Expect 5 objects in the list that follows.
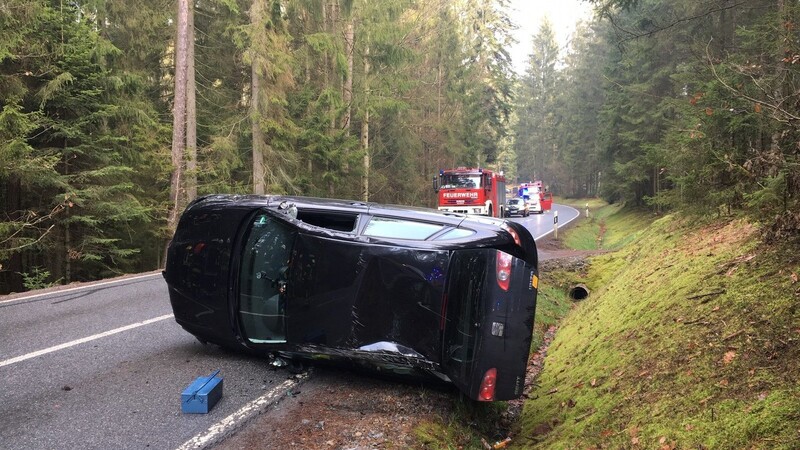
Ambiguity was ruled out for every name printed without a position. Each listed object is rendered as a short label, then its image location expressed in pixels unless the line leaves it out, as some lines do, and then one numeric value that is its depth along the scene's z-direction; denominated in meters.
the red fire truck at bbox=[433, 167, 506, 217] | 24.69
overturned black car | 4.02
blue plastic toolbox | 3.97
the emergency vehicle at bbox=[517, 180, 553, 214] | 42.30
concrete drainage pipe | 11.66
